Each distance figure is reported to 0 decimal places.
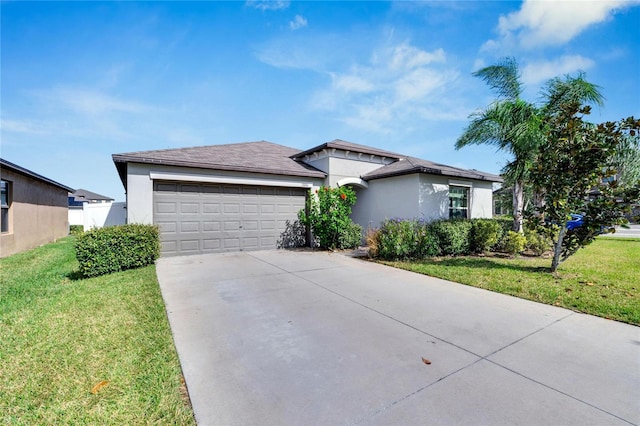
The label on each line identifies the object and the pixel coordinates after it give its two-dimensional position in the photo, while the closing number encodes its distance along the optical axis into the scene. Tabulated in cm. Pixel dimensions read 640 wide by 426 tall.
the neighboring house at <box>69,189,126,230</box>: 1864
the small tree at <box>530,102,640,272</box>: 606
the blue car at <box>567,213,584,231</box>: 652
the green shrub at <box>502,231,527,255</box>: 938
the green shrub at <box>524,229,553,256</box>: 969
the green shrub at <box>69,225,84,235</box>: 2044
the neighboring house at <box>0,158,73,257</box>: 1027
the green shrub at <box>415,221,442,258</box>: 874
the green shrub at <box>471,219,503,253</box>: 978
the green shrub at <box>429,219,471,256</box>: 921
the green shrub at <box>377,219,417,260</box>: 846
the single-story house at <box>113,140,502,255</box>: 903
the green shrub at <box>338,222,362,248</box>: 1072
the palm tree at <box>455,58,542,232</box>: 983
